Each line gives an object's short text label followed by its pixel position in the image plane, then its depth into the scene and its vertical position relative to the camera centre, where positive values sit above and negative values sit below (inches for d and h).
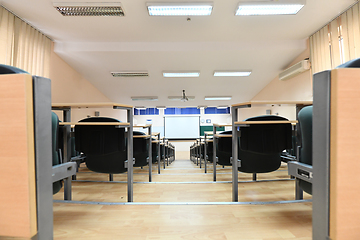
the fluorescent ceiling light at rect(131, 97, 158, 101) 352.5 +32.6
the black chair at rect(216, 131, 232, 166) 120.3 -22.5
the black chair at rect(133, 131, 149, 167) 121.0 -22.7
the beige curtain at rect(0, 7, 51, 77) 138.2 +59.2
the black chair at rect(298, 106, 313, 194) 46.1 -5.5
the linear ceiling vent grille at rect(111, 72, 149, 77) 260.2 +58.1
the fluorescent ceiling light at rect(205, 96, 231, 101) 357.1 +33.4
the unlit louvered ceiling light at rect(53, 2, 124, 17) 137.1 +81.1
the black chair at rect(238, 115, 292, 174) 83.0 -10.3
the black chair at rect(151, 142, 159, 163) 158.3 -30.7
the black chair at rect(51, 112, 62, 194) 47.7 -8.2
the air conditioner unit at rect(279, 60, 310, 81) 199.5 +50.9
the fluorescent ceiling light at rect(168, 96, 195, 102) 349.7 +33.0
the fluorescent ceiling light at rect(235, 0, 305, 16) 135.5 +80.2
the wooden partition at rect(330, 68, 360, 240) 30.9 -6.1
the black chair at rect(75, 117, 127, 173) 84.8 -10.5
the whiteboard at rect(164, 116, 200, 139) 529.7 -32.9
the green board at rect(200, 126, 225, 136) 524.0 -36.1
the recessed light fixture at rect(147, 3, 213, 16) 138.5 +80.5
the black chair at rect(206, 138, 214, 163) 162.1 -30.8
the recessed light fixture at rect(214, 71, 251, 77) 258.8 +58.1
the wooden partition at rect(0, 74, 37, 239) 31.3 -6.8
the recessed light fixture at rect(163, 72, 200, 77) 261.3 +58.0
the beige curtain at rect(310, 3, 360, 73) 140.3 +61.8
